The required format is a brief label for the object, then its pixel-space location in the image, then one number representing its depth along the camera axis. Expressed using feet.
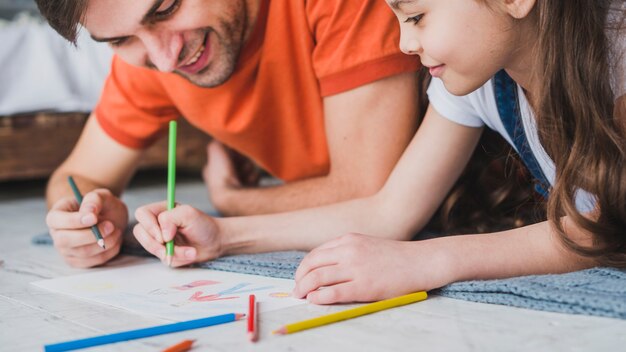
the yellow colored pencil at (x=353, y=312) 2.90
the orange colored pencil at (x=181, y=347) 2.72
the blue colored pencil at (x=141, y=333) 2.81
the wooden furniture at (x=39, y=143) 8.64
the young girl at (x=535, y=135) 3.26
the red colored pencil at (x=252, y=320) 2.88
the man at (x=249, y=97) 4.45
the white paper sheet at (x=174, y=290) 3.34
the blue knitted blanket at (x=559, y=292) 3.01
